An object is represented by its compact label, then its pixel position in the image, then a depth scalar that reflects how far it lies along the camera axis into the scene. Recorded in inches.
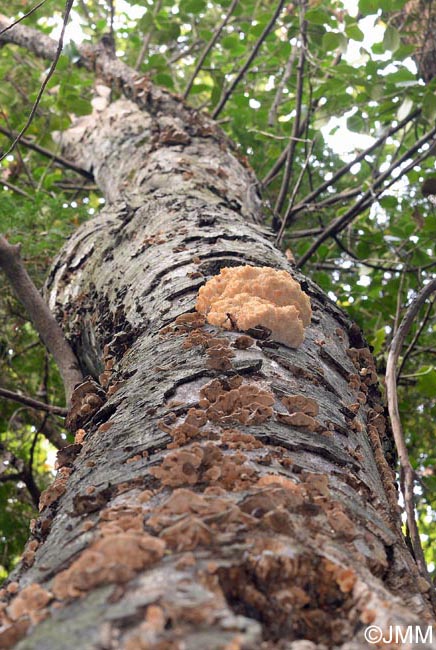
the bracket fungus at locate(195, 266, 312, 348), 61.4
